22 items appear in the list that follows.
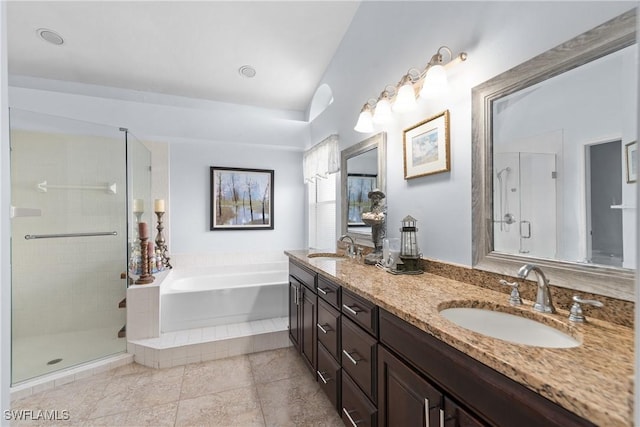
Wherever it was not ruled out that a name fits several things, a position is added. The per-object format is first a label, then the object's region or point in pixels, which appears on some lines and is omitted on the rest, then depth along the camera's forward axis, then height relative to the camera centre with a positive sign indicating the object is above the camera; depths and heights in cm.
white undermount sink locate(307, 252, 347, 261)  250 -38
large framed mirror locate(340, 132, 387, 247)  209 +30
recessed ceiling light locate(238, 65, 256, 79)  304 +161
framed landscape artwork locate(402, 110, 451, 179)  151 +39
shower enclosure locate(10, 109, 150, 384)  236 -20
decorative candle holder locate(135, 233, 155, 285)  258 -48
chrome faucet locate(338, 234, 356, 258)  232 -30
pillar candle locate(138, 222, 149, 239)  265 -14
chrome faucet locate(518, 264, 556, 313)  94 -28
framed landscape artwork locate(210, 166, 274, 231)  369 +22
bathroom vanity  56 -40
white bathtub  264 -87
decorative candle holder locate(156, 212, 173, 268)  322 -36
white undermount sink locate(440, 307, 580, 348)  88 -41
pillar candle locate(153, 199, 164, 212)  321 +12
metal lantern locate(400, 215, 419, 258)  164 -16
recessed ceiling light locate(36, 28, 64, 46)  244 +162
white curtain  277 +61
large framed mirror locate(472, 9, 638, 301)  85 +18
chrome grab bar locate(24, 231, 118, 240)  244 -17
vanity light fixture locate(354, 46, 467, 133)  140 +72
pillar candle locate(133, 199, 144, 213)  298 +11
